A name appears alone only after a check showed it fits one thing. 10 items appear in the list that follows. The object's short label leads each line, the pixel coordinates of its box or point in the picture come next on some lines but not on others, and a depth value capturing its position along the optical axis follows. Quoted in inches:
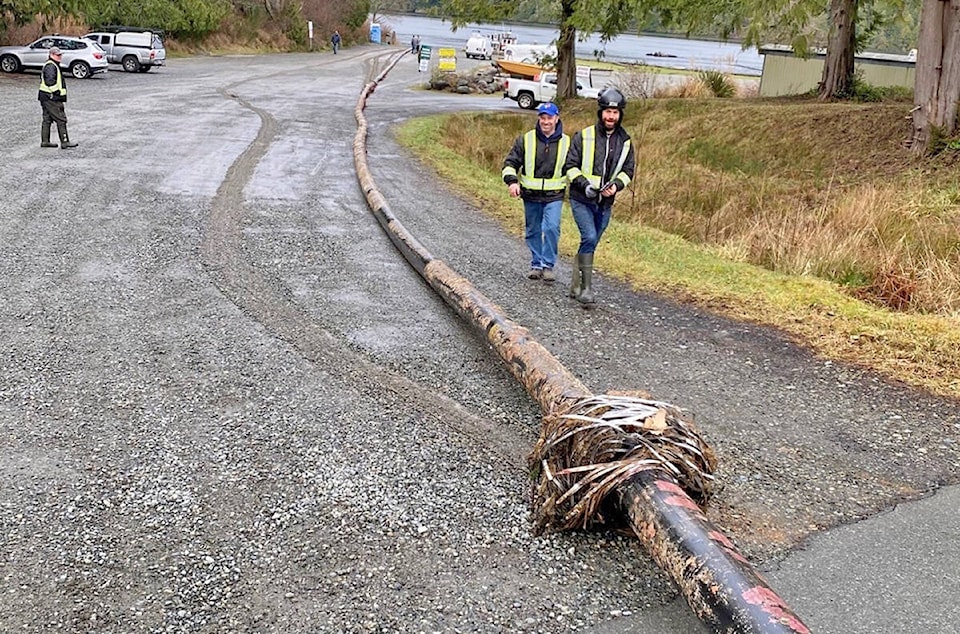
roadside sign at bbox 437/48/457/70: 1676.9
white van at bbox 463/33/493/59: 2479.1
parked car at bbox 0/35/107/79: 1060.5
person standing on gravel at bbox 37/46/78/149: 545.3
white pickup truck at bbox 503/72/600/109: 1358.3
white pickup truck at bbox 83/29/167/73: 1258.6
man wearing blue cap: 315.3
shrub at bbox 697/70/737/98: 1283.2
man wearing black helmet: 281.3
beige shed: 1166.8
